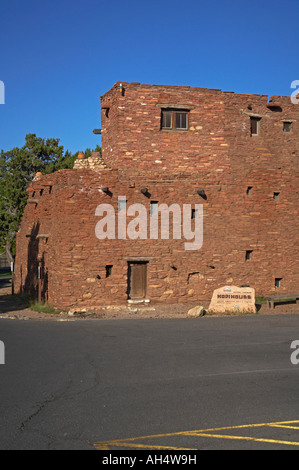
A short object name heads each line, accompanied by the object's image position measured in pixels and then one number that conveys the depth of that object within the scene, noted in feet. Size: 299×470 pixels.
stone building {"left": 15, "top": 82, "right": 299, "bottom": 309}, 71.36
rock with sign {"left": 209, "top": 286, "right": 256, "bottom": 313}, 66.28
